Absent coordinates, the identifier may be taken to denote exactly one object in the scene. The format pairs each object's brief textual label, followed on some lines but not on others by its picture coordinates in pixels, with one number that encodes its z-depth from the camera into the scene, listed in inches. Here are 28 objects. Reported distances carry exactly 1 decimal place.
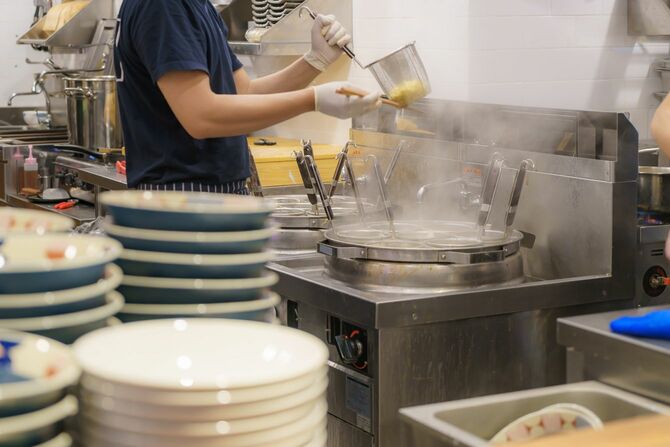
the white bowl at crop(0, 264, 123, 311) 66.2
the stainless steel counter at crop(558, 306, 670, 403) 100.2
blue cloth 101.7
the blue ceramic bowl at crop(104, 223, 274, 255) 76.1
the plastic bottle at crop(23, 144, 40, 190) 208.9
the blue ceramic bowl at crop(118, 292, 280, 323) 77.4
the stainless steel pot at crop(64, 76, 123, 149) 208.0
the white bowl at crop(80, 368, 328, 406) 59.6
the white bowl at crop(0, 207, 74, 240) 81.0
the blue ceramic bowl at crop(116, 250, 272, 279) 76.3
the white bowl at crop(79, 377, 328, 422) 60.2
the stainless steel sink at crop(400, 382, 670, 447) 96.3
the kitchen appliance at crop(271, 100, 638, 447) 117.5
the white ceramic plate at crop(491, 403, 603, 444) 97.9
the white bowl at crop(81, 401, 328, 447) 61.0
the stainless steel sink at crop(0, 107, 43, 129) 283.0
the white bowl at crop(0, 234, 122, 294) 66.3
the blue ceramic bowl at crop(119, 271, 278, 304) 76.8
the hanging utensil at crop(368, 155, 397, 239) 127.0
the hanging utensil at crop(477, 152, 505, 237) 122.8
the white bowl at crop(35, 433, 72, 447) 60.1
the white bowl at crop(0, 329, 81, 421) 57.5
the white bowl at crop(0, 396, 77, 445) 57.1
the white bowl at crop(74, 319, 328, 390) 60.9
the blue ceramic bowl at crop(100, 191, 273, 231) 76.3
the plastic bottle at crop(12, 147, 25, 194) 211.9
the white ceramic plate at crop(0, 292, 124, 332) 67.0
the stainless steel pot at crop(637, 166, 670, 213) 125.7
